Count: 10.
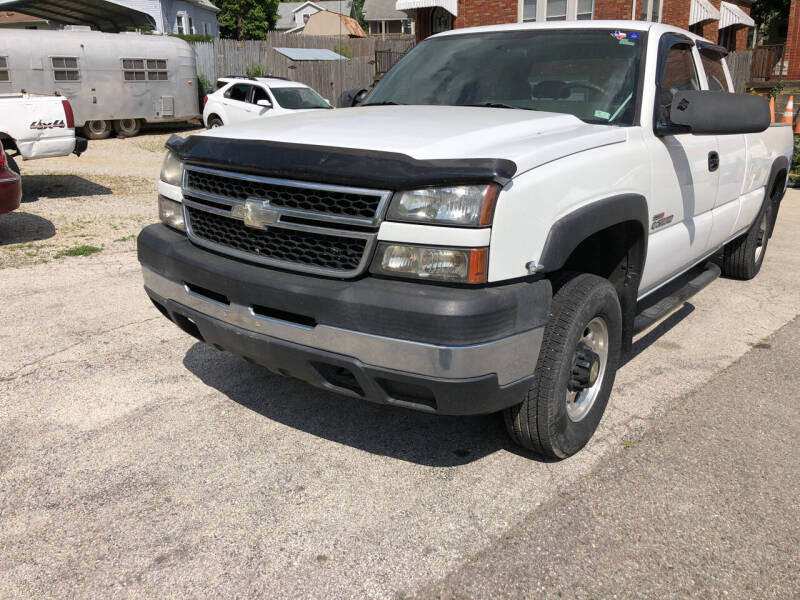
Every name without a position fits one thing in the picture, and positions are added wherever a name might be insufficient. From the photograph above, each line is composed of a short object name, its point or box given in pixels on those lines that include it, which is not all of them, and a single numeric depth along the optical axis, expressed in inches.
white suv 640.4
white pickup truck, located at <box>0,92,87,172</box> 371.2
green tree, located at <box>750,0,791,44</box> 1653.5
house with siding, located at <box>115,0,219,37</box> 1387.8
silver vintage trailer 635.5
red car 270.5
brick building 820.0
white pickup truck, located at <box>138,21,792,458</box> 96.0
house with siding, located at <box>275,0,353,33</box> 3046.3
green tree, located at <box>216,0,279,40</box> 2117.4
